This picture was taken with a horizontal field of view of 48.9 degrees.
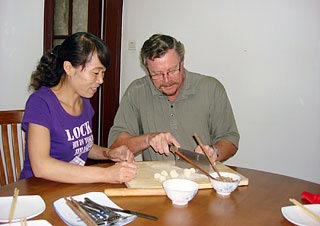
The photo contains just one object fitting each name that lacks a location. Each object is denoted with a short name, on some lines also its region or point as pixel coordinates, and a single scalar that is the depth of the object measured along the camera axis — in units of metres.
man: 1.89
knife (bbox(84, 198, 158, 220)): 1.03
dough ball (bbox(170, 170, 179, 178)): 1.38
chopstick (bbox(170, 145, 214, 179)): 1.35
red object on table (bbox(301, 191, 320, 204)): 1.19
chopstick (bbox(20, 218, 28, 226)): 0.92
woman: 1.36
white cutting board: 1.31
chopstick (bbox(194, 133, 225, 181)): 1.31
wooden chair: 1.66
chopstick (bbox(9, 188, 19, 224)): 1.00
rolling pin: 1.21
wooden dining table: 1.04
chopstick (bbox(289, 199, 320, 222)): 1.05
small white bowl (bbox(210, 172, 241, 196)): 1.22
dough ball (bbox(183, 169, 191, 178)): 1.40
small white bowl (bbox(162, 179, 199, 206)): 1.11
